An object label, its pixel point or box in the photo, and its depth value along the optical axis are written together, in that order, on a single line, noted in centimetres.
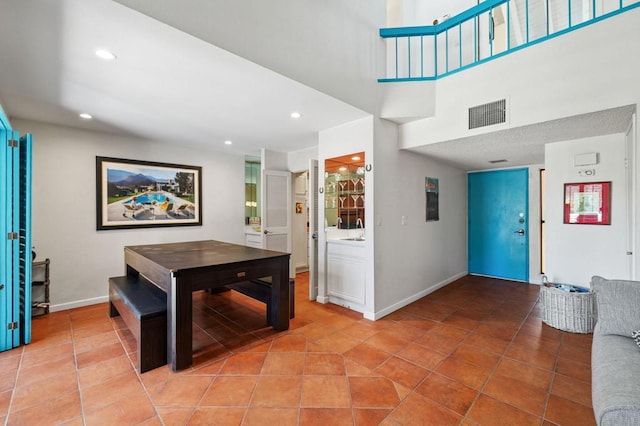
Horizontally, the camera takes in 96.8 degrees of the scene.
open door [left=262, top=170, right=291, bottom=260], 490
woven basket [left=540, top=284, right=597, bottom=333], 290
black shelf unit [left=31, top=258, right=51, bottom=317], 334
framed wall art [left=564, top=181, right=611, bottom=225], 319
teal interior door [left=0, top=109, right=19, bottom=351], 251
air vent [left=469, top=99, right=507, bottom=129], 280
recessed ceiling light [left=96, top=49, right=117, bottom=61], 197
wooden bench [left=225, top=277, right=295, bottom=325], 307
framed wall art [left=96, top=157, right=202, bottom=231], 398
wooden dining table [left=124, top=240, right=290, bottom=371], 226
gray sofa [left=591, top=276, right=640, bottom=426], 115
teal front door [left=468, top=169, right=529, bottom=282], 494
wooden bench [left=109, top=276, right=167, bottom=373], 224
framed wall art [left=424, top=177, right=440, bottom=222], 431
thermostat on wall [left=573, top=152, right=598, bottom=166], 322
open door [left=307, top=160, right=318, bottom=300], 404
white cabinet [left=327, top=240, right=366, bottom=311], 349
